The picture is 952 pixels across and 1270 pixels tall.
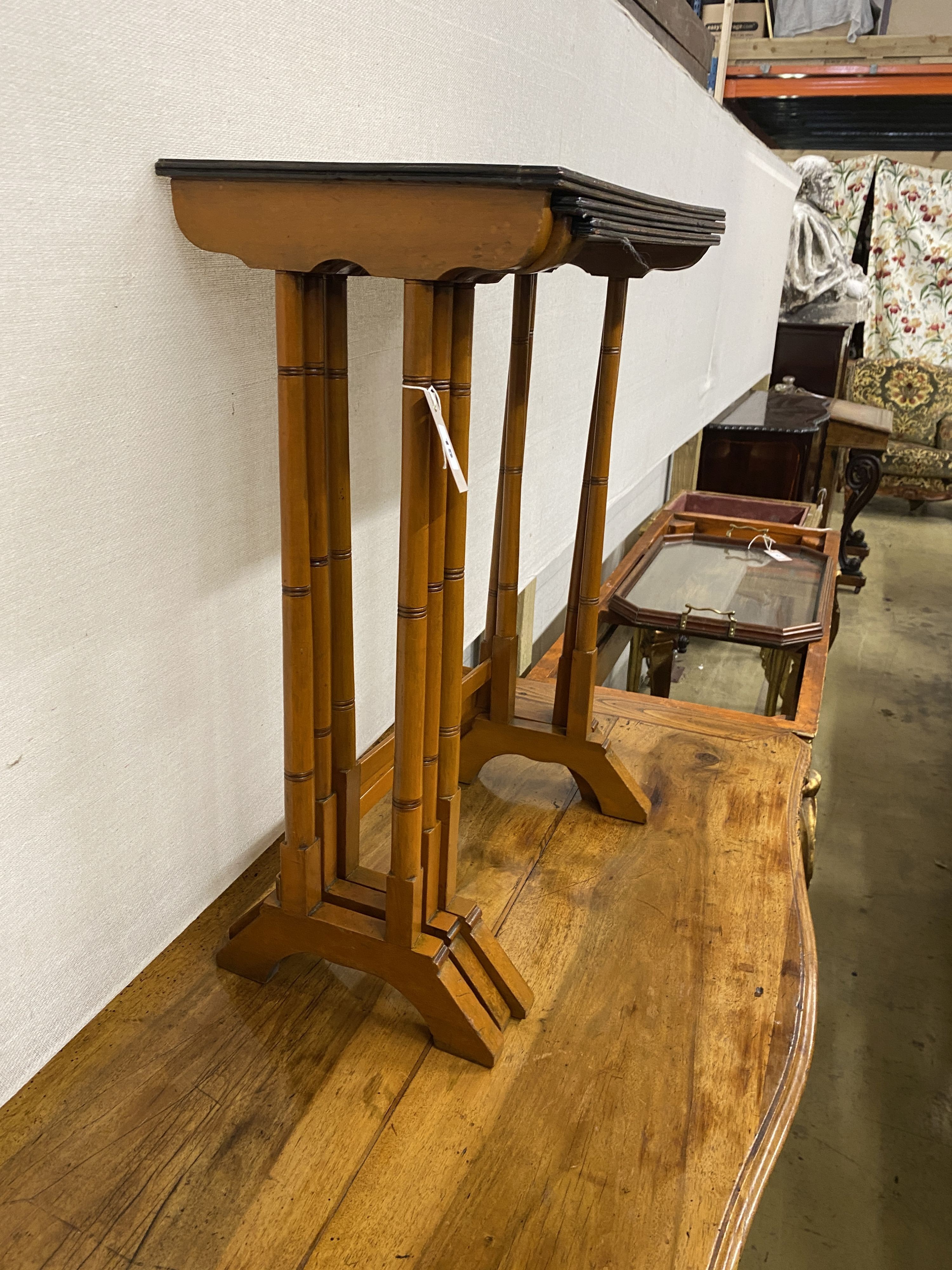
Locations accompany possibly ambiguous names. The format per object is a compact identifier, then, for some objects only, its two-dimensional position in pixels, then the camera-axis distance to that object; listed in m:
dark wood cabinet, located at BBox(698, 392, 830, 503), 2.66
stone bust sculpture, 3.87
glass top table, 1.56
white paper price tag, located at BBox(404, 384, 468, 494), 0.56
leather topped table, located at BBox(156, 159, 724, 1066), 0.51
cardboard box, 3.85
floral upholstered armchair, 4.51
